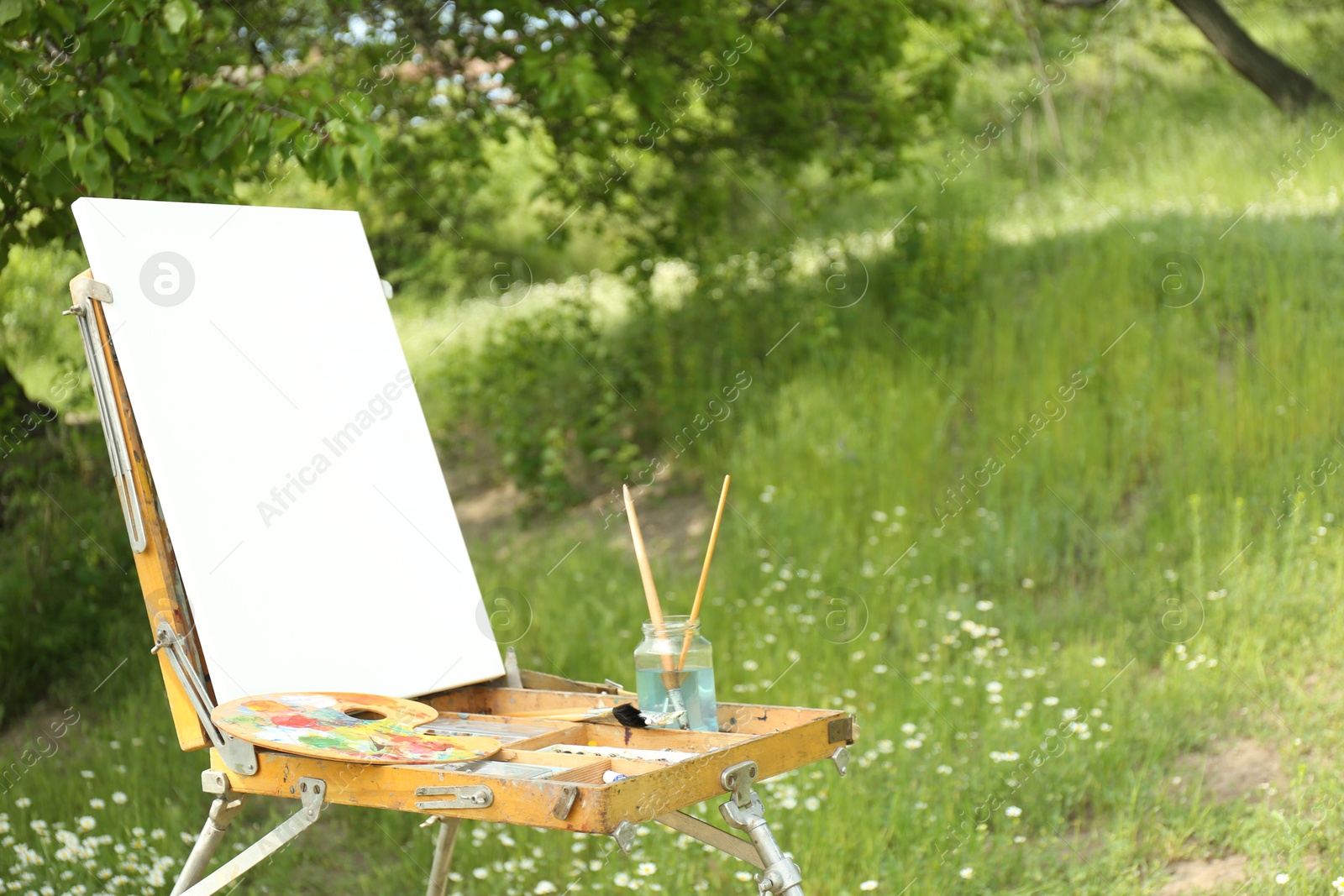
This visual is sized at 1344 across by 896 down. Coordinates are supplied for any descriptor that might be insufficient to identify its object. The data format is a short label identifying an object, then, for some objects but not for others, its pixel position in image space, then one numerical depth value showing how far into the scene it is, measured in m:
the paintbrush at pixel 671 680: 4.19
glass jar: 4.19
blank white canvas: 4.36
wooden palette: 3.65
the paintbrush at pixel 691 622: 4.15
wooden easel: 3.37
